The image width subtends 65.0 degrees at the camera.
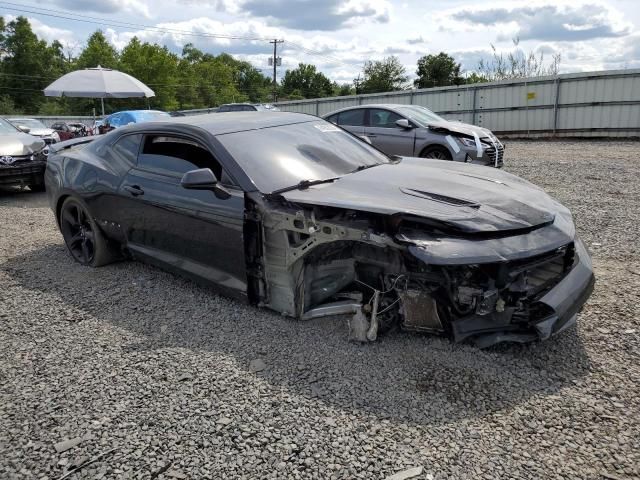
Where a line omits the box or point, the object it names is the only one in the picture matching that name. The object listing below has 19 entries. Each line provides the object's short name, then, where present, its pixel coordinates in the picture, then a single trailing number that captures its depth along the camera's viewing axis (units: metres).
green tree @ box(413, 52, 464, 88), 62.66
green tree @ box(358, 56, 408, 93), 72.62
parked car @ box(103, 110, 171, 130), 13.00
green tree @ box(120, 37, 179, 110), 61.69
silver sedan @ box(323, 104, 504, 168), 8.79
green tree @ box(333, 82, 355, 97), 96.12
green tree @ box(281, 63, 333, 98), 93.50
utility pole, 59.53
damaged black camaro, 2.86
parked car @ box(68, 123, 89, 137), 17.82
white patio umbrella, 13.10
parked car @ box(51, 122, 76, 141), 16.75
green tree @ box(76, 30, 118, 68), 56.19
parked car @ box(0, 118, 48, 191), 8.61
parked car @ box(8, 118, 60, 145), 16.50
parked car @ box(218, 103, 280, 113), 15.31
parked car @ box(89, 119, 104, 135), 14.82
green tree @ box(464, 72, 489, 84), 45.58
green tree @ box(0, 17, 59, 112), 57.47
